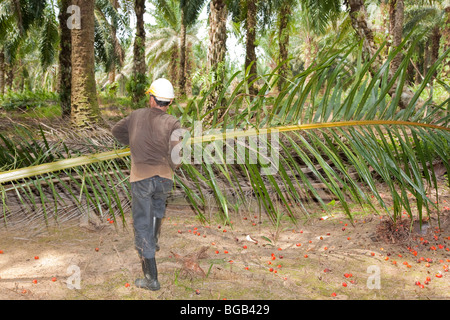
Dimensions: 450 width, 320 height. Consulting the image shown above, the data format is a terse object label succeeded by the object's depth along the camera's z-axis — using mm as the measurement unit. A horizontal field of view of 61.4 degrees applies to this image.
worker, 2631
